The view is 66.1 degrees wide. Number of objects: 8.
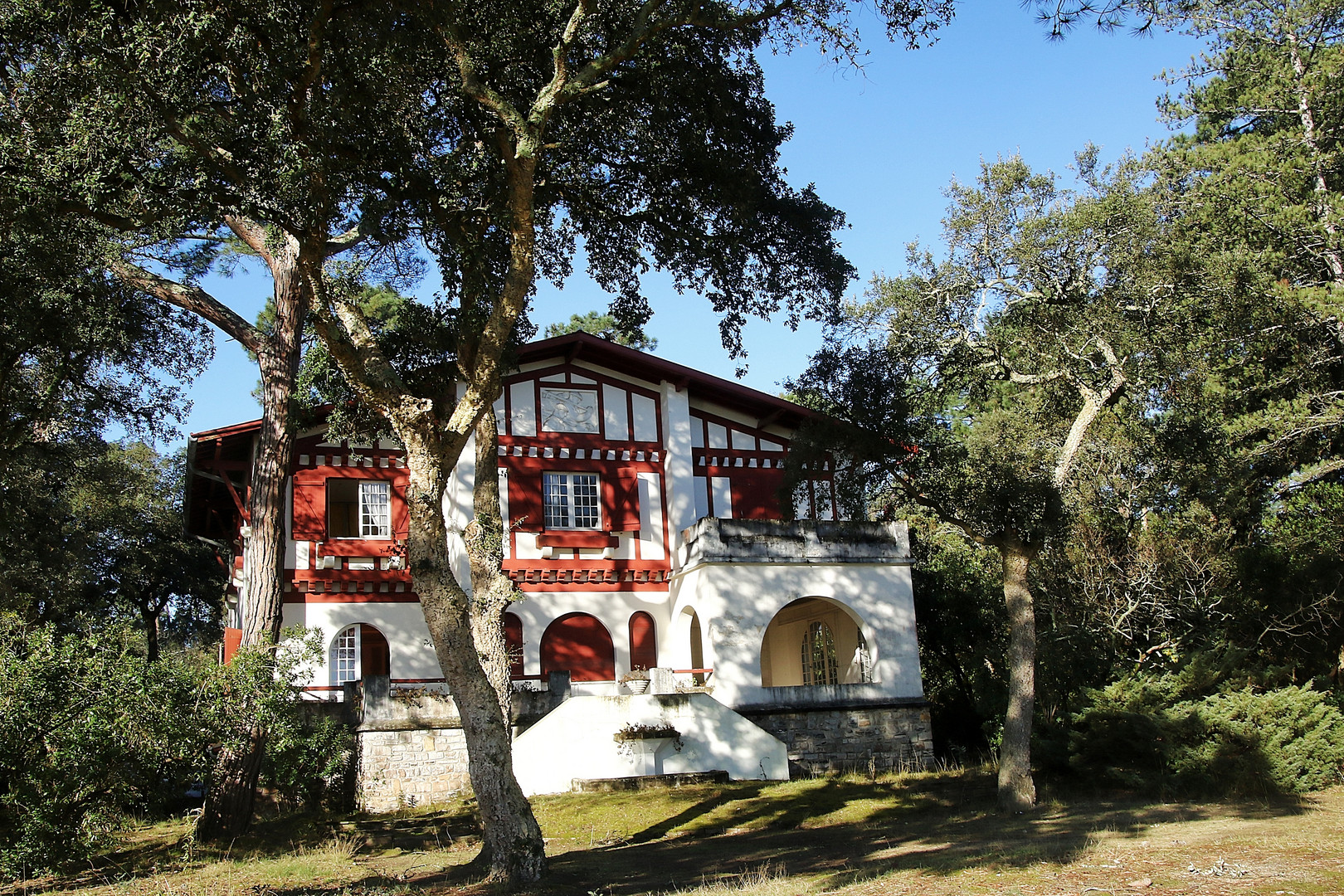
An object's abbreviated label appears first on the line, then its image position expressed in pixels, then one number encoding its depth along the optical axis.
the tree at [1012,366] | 15.73
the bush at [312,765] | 14.76
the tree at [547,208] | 10.55
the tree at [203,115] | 10.28
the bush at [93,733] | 10.85
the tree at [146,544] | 32.28
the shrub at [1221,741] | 15.62
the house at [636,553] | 21.20
